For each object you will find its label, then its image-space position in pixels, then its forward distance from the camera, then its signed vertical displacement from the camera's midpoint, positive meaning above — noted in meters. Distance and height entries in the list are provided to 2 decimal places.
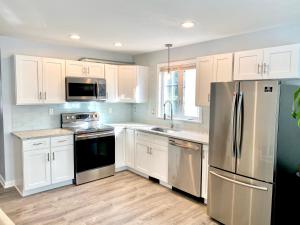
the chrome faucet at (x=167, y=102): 4.44 -0.12
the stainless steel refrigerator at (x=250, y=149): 2.30 -0.57
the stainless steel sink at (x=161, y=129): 4.24 -0.63
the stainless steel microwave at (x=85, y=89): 3.96 +0.14
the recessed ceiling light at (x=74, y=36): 3.42 +0.94
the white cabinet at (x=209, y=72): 3.10 +0.37
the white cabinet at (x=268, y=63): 2.53 +0.42
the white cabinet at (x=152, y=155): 3.79 -1.05
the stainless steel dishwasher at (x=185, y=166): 3.24 -1.05
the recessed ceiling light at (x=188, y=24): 2.75 +0.93
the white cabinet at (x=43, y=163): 3.38 -1.07
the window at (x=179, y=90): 4.12 +0.14
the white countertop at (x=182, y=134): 3.28 -0.61
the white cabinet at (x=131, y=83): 4.67 +0.29
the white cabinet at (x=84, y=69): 4.01 +0.51
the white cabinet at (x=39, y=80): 3.52 +0.27
